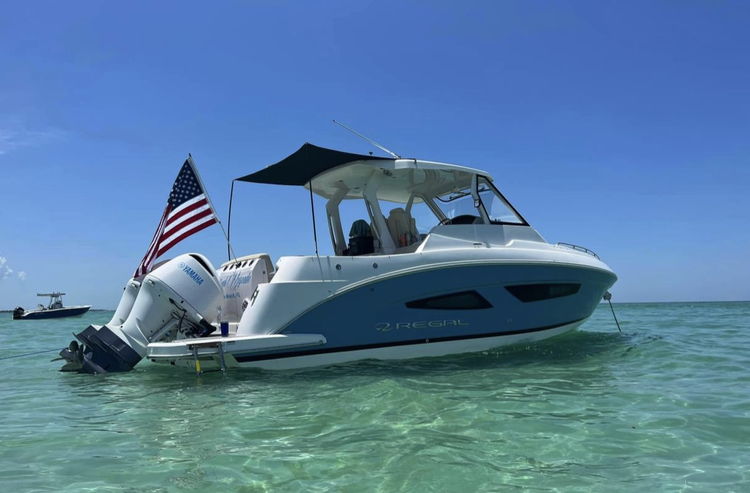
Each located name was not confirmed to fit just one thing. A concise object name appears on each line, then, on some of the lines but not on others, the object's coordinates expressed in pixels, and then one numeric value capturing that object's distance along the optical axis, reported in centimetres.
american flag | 783
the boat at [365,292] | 657
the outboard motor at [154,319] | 670
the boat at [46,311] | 4597
